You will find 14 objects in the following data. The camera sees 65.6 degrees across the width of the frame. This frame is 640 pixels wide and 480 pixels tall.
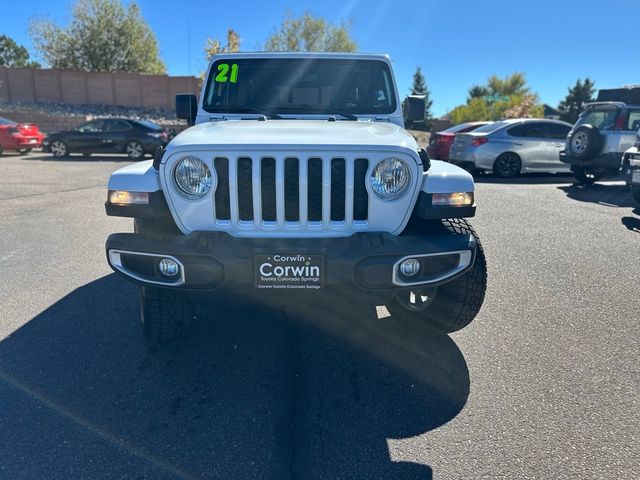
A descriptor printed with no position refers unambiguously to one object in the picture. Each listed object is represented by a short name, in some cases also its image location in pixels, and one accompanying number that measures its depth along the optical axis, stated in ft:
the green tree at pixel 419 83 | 241.55
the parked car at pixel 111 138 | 54.44
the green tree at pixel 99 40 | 114.93
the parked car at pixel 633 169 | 25.73
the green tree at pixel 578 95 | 198.70
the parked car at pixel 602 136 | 34.32
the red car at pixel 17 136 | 55.16
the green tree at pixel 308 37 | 124.06
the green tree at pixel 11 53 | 251.39
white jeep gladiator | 8.49
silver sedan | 39.75
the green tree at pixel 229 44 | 95.20
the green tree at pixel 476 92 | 202.67
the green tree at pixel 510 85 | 179.01
